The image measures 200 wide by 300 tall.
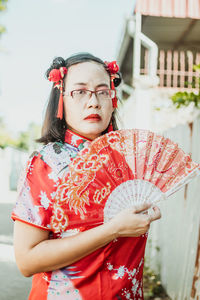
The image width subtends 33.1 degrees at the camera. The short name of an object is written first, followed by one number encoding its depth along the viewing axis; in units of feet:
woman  4.10
